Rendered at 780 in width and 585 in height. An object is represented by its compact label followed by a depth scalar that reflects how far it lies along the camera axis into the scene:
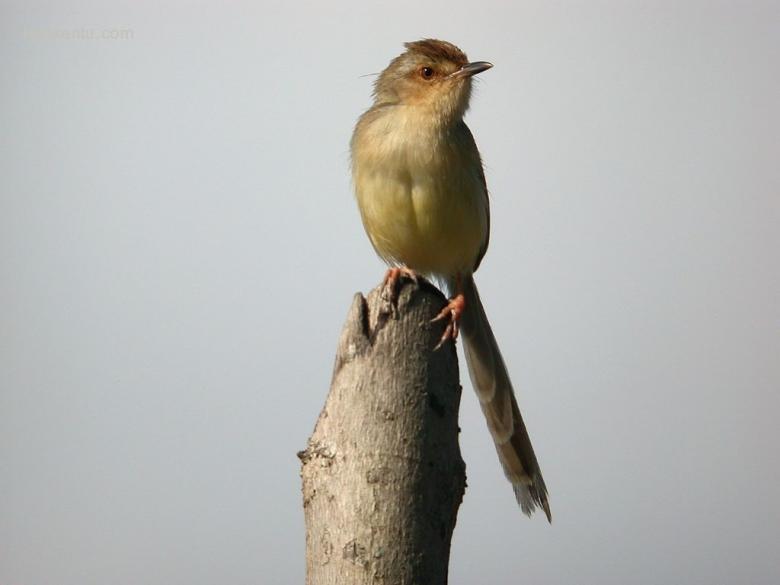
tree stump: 6.12
